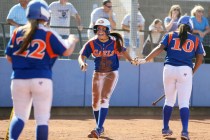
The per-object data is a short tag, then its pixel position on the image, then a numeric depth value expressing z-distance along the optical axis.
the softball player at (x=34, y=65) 13.23
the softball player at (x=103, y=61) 20.05
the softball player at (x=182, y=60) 19.22
